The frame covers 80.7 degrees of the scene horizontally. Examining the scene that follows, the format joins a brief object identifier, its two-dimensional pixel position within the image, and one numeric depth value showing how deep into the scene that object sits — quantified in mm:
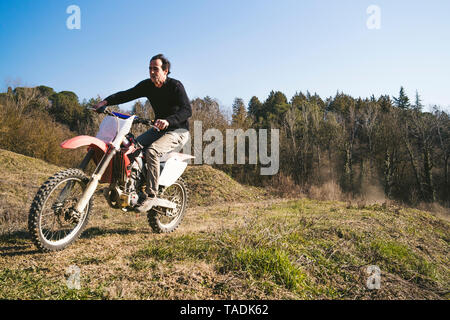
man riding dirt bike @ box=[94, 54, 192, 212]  3801
